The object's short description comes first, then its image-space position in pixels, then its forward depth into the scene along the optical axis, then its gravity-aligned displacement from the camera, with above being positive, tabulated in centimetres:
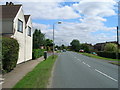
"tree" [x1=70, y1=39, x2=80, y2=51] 8516 +211
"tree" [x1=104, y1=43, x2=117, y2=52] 3367 -63
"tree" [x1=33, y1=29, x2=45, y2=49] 3838 +286
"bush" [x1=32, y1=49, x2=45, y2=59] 1699 -144
